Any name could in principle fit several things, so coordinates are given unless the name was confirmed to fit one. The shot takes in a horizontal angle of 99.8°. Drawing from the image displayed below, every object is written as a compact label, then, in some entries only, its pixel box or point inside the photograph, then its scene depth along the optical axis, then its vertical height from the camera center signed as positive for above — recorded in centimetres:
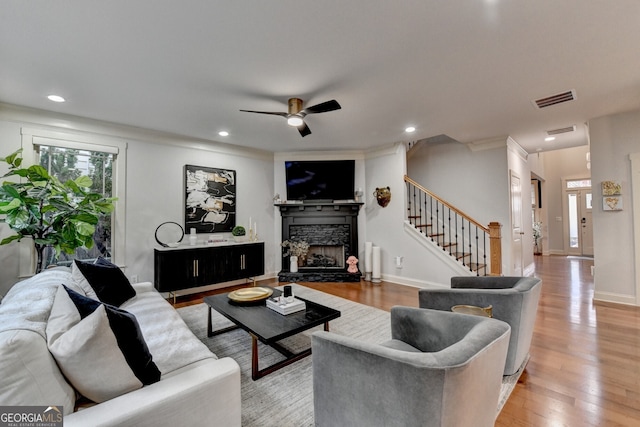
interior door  494 -13
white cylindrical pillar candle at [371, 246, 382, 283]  521 -90
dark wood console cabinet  400 -71
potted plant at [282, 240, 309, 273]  537 -60
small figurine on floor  529 -89
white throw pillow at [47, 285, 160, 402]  107 -54
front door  778 -7
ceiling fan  288 +120
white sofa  95 -70
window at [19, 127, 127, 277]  346 +82
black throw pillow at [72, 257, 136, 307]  240 -57
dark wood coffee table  205 -83
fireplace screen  579 -78
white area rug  175 -124
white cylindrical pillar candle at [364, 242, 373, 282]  534 -79
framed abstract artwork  459 +39
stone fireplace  550 -15
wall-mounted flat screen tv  555 +85
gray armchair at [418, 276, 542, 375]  200 -67
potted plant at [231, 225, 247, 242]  486 -22
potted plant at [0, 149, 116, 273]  273 +13
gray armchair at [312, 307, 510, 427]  101 -68
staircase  485 -22
